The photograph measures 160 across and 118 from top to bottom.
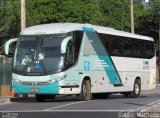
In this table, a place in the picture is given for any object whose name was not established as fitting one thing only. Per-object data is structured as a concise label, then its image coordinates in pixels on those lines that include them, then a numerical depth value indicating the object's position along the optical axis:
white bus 23.44
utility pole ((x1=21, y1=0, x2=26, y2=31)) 31.36
